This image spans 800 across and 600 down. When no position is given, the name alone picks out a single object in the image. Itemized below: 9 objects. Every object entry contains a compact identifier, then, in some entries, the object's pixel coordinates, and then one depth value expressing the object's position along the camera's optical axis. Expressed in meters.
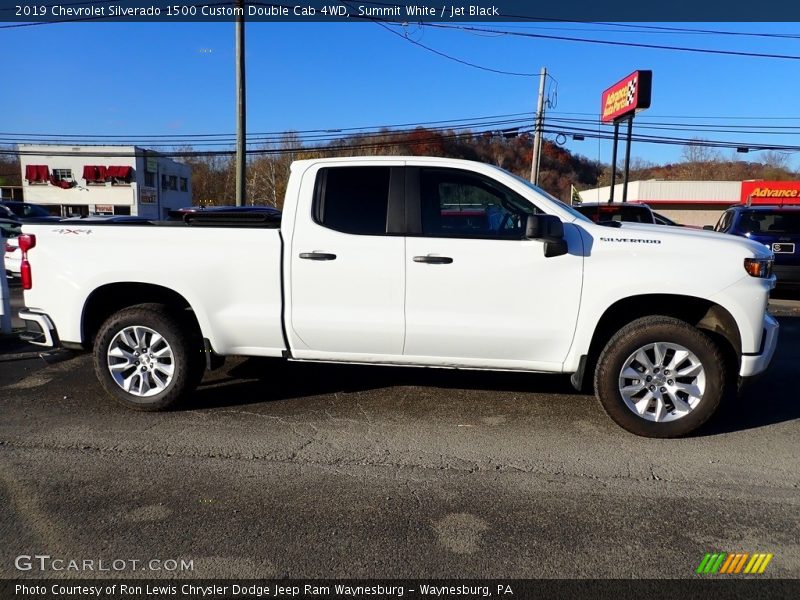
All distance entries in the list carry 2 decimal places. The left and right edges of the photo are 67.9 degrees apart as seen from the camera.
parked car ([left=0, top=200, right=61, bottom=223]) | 18.56
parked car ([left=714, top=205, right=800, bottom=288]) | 10.62
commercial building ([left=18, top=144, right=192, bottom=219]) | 51.44
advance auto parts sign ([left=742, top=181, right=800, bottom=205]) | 42.12
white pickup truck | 4.24
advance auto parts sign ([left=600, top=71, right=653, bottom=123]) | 24.61
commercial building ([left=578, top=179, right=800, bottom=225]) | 42.53
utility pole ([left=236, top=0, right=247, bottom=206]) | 15.34
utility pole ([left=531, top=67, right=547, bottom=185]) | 25.86
